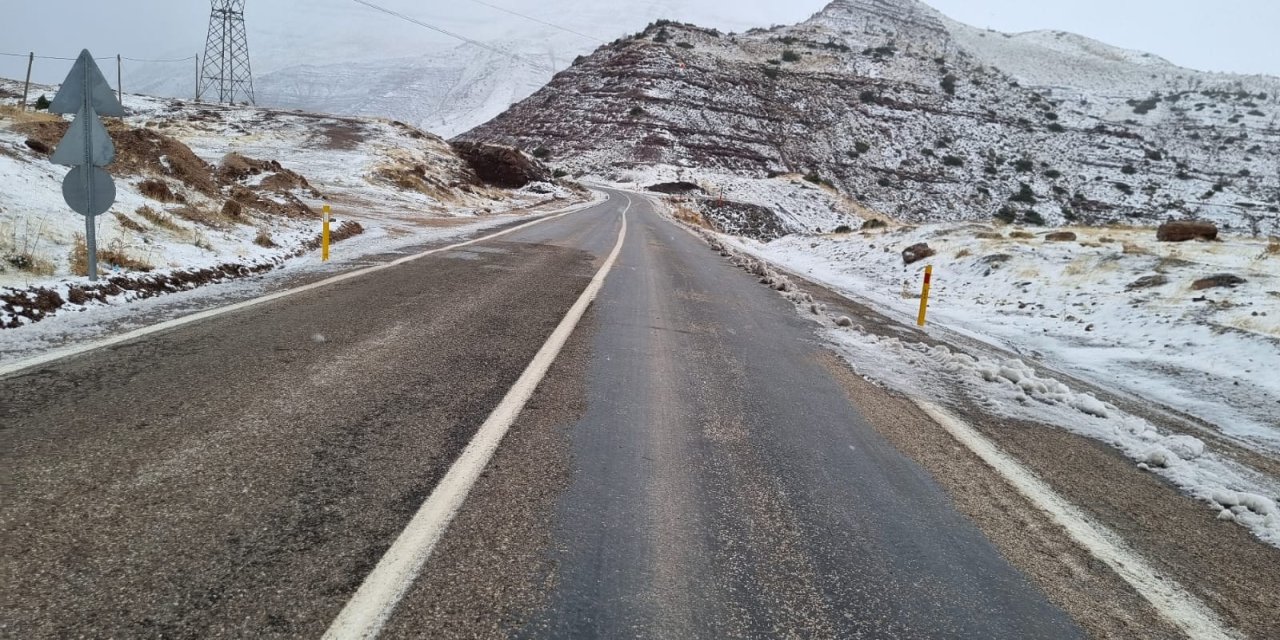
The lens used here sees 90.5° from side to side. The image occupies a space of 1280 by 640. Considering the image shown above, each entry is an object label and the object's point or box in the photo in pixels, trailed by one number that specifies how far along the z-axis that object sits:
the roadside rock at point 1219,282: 10.23
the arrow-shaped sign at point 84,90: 6.33
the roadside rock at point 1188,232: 16.08
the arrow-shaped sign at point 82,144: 6.35
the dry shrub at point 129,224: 8.68
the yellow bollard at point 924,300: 9.83
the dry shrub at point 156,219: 9.35
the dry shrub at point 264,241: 10.61
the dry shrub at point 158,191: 11.02
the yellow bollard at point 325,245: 10.39
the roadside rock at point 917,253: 17.02
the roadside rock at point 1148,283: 11.09
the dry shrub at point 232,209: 11.49
